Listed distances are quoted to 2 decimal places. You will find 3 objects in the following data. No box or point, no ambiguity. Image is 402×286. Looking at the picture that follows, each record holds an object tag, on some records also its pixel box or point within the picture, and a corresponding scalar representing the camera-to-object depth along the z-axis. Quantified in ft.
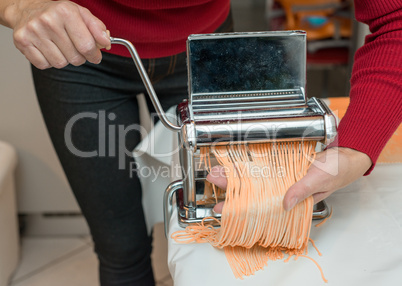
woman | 1.79
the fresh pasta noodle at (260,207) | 1.76
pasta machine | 1.74
